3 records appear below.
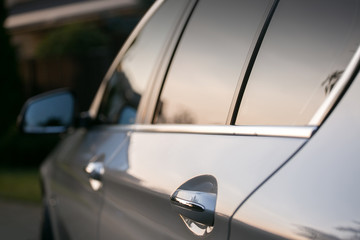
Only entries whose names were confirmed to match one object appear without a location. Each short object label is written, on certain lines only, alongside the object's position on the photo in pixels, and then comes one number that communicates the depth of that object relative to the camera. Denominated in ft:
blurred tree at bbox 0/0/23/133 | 39.99
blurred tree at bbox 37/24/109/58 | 55.11
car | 4.19
